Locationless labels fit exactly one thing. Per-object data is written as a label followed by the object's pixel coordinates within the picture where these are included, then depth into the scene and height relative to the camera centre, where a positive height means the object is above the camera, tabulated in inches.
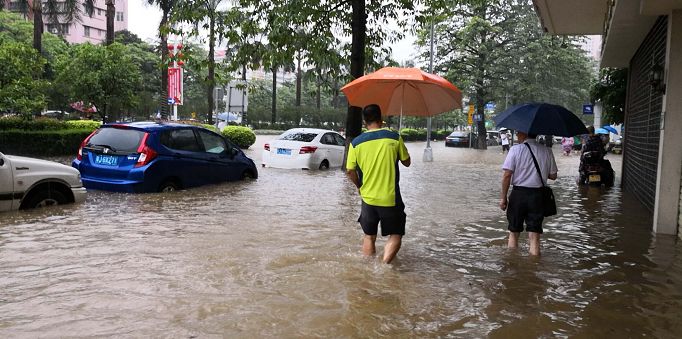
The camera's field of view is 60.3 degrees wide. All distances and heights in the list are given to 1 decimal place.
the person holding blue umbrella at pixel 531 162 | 254.4 -10.7
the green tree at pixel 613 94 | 680.4 +55.7
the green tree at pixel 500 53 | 1513.3 +218.1
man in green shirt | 222.8 -14.5
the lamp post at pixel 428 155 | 1010.0 -35.9
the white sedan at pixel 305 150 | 671.1 -23.7
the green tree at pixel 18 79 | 706.2 +49.4
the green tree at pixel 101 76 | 832.3 +66.1
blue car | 402.6 -24.2
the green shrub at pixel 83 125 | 813.6 -4.4
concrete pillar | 319.6 +6.6
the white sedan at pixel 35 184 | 322.7 -37.1
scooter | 593.3 -30.0
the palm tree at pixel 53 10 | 1157.1 +263.8
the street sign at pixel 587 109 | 1286.9 +68.0
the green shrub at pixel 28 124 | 724.7 -5.5
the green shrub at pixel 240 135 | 1129.8 -15.0
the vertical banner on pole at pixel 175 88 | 1166.5 +74.0
